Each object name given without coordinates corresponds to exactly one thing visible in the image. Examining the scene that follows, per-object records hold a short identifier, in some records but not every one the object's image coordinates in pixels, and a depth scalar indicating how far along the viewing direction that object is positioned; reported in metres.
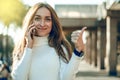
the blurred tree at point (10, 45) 28.62
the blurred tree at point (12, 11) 20.60
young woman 1.76
